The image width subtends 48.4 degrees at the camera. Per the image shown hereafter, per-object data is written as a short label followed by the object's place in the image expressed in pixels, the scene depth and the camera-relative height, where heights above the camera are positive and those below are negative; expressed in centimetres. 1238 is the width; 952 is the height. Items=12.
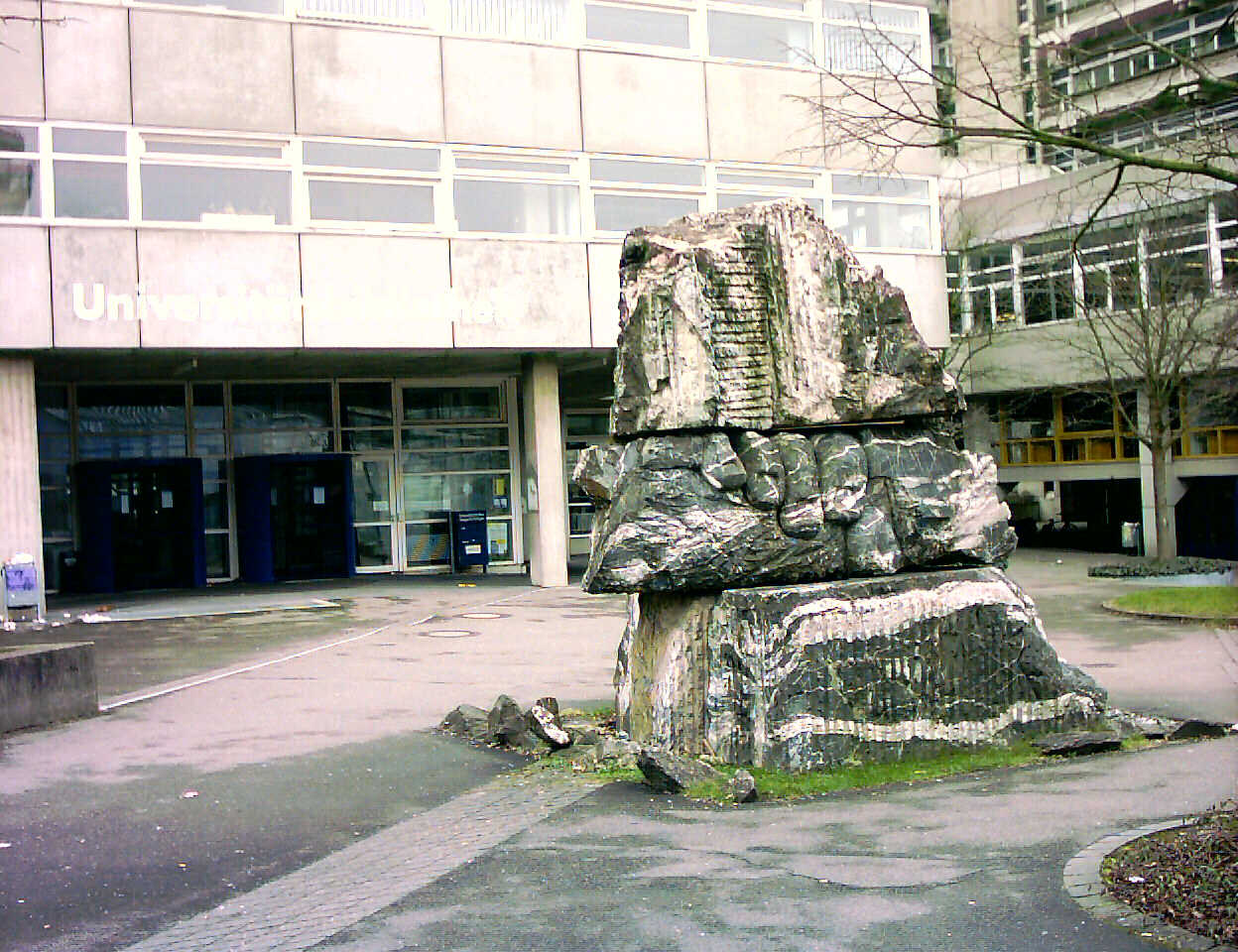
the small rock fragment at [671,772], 809 -162
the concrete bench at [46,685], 1047 -127
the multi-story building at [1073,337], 2630 +319
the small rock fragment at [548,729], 955 -158
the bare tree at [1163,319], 2462 +290
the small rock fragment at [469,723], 1018 -163
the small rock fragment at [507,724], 977 -157
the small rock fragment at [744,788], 784 -168
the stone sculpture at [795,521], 847 -18
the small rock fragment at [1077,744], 895 -171
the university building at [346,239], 1972 +420
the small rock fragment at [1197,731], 978 -182
